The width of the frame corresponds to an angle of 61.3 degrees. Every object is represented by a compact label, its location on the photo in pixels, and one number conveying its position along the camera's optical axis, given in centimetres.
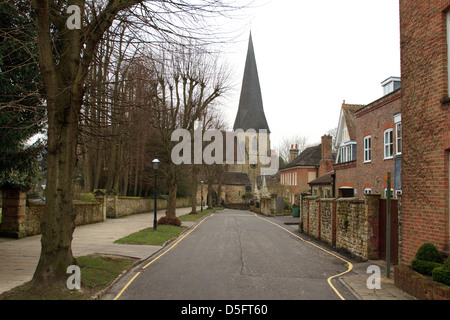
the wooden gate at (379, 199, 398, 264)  1153
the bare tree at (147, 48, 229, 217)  2552
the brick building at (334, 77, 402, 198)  2058
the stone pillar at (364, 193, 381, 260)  1245
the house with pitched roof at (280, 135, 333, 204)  4764
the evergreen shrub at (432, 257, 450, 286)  679
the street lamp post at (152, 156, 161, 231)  2033
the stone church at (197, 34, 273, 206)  8094
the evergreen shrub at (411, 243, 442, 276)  770
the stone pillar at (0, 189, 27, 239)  1574
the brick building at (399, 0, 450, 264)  831
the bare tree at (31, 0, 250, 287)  745
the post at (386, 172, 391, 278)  958
